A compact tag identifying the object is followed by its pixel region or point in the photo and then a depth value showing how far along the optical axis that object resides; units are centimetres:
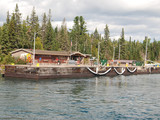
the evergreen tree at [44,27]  10121
